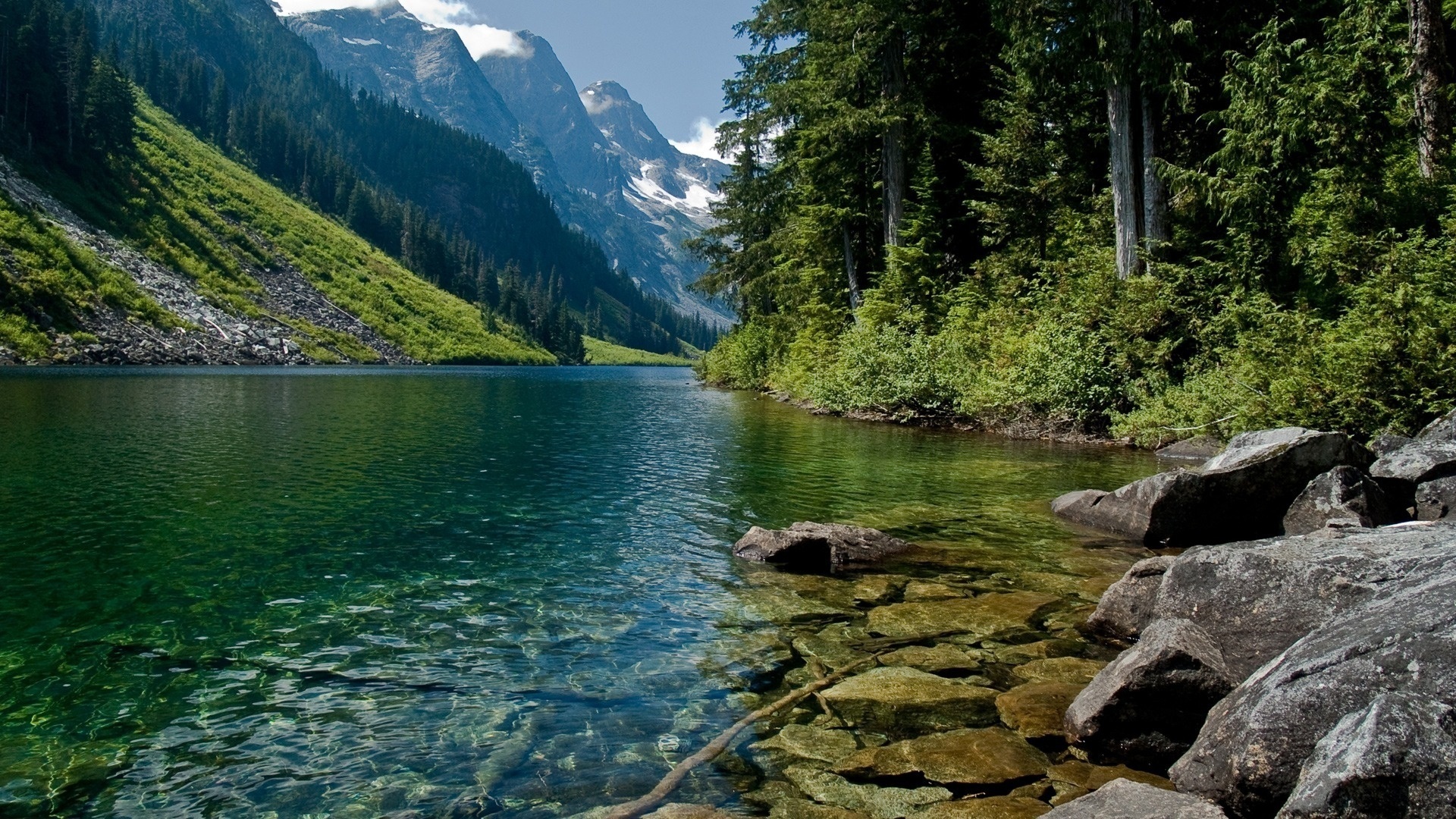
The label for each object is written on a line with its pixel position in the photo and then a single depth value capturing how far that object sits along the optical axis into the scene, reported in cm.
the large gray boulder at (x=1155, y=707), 552
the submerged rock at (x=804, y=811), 495
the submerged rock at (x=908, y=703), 612
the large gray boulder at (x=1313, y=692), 423
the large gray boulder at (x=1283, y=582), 593
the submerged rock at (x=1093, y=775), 524
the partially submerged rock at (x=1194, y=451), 1875
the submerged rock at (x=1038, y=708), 595
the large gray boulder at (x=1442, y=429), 1143
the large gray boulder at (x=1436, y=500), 969
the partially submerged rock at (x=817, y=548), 1084
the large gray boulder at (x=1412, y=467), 1052
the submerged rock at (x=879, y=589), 934
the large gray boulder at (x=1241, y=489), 1134
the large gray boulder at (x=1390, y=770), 355
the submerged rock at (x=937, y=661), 718
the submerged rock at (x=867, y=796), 500
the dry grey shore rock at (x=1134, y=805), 413
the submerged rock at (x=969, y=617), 820
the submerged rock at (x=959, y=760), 535
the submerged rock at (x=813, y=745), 568
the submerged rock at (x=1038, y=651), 742
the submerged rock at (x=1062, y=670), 693
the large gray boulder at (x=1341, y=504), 991
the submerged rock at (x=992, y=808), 488
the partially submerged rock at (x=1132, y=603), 779
